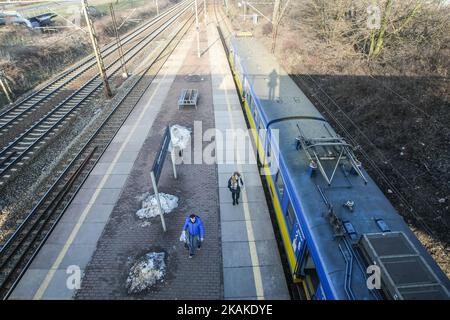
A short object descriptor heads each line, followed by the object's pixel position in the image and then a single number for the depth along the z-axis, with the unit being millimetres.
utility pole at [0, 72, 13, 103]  20177
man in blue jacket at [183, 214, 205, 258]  8688
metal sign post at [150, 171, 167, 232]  8878
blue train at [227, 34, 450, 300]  4973
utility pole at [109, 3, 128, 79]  24969
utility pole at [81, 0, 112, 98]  16969
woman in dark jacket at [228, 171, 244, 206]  10553
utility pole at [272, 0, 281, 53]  22652
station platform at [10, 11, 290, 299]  8430
